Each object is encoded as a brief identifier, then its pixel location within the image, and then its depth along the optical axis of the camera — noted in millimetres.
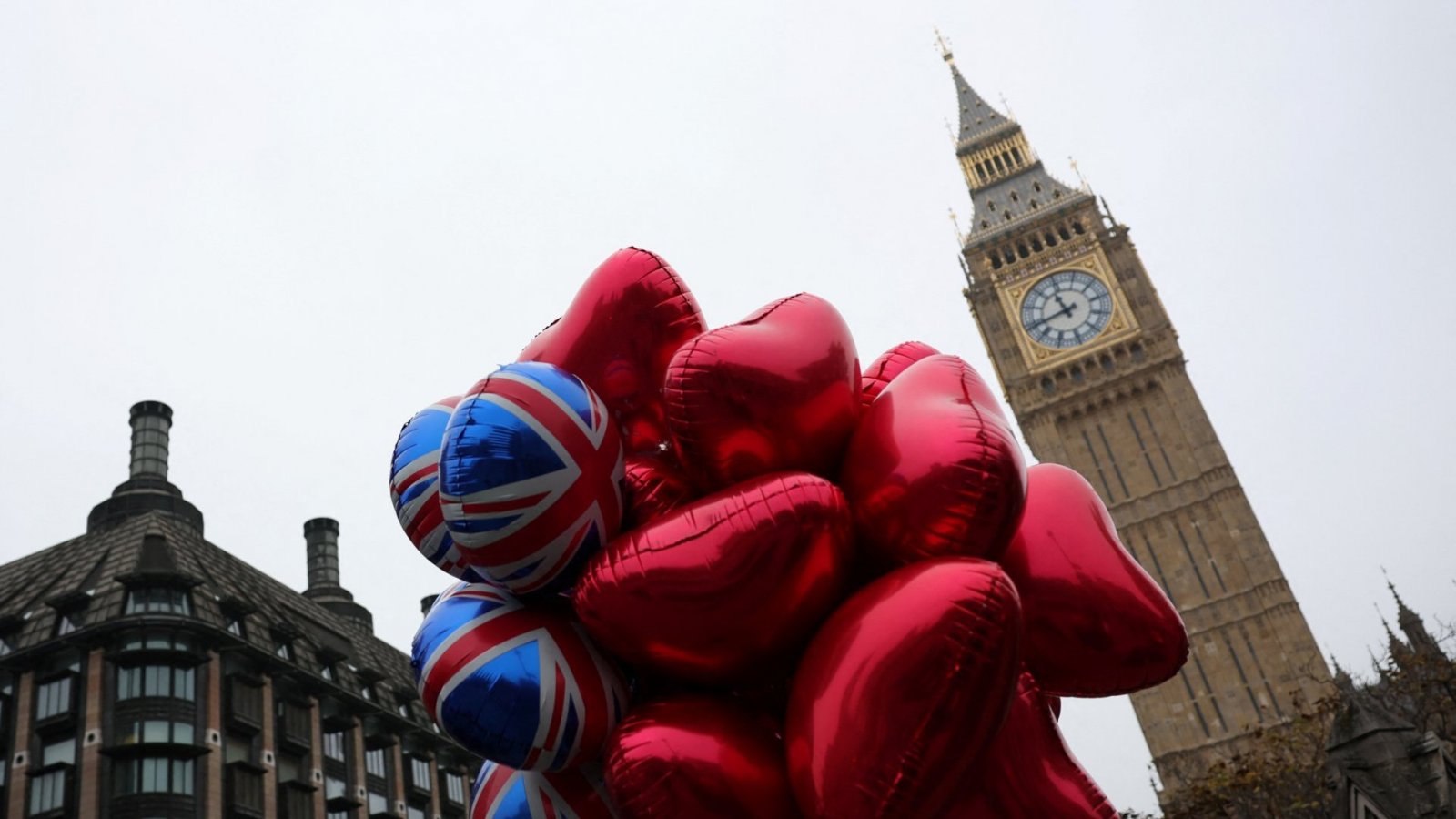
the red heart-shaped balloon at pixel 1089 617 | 4340
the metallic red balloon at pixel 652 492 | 4453
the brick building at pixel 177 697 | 29266
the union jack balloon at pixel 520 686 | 3920
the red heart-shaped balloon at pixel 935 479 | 3916
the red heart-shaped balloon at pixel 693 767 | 3732
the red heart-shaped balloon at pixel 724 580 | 3844
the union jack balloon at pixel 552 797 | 4230
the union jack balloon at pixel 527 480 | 3910
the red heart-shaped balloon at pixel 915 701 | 3555
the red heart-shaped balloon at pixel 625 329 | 4707
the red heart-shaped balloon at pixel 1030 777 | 3934
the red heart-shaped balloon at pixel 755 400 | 4086
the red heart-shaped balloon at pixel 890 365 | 5152
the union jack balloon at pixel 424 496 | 4516
